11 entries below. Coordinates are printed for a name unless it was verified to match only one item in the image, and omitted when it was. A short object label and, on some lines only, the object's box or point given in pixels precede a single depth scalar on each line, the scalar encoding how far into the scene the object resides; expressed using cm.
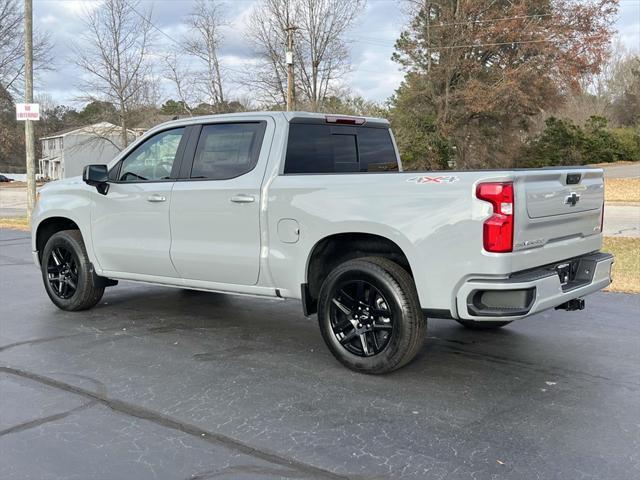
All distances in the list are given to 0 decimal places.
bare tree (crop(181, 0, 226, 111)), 3684
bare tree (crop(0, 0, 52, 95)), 4700
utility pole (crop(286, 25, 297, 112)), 2372
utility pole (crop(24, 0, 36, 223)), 1680
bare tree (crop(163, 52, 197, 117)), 3634
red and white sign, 1559
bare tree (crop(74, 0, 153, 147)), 3225
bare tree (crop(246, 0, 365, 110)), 3425
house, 6919
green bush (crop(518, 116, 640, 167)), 4159
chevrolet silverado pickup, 415
